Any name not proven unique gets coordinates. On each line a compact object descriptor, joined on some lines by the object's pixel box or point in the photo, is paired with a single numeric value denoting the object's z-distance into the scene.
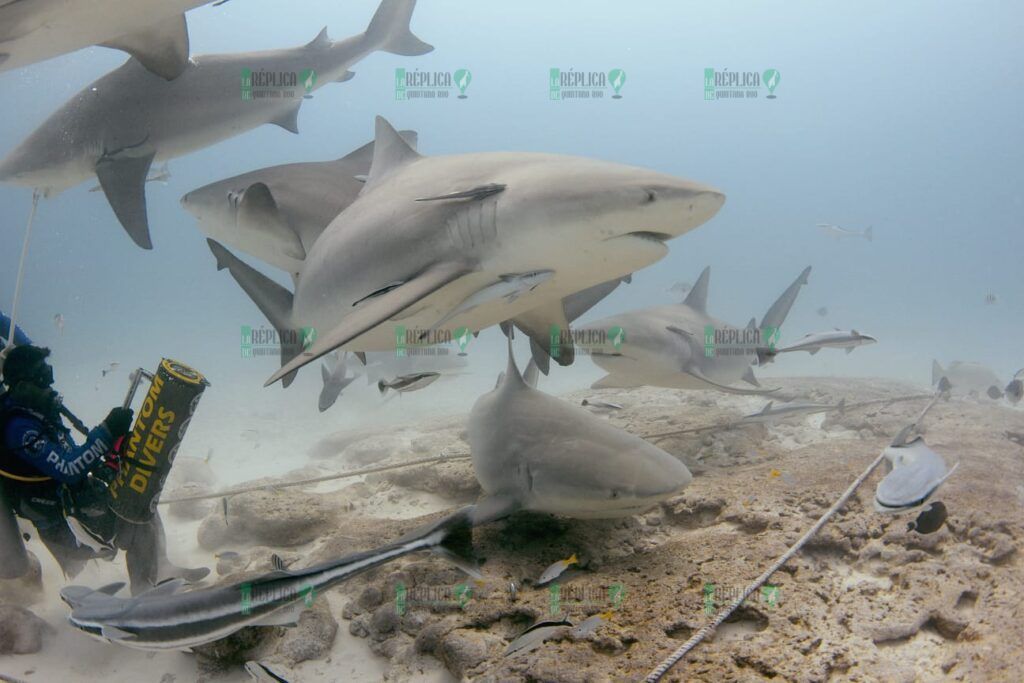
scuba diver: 3.46
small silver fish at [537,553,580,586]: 2.76
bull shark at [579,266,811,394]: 4.97
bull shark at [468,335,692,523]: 2.82
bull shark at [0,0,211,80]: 3.50
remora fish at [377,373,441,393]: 4.88
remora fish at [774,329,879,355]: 5.61
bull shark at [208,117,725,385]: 2.34
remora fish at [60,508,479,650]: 2.16
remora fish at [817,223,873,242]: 15.53
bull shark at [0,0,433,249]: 4.74
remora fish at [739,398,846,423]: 5.11
